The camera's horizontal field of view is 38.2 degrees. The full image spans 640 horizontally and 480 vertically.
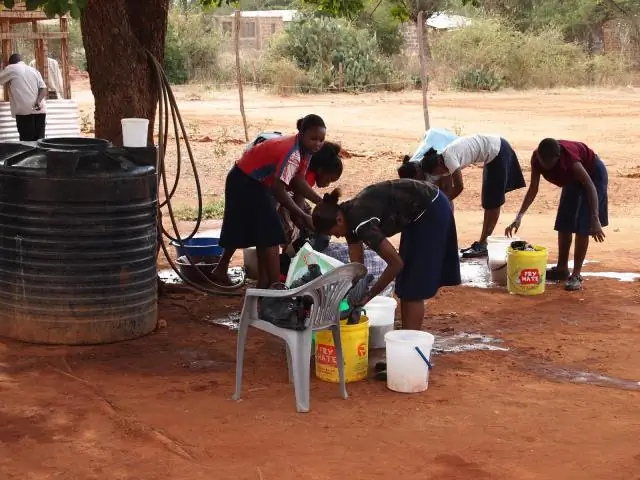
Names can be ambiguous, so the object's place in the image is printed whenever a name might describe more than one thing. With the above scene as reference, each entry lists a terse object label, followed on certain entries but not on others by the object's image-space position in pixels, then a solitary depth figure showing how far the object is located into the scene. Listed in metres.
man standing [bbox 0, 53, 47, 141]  11.99
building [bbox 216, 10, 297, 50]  37.53
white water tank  15.16
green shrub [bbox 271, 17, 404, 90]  27.55
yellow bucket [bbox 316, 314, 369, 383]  4.88
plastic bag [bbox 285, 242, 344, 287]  4.93
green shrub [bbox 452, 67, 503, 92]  27.09
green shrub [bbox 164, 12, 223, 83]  30.69
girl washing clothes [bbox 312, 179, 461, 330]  4.71
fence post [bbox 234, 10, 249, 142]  15.82
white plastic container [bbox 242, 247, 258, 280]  7.46
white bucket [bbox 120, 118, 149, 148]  5.77
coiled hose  6.28
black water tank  5.42
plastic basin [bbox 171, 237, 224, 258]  7.42
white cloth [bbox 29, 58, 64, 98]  17.06
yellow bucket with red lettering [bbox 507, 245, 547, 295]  6.93
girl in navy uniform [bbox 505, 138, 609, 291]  6.97
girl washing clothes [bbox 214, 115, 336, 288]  6.04
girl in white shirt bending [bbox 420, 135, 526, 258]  7.60
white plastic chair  4.46
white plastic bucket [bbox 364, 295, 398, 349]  5.48
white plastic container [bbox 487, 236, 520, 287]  7.40
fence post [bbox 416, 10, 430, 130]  13.70
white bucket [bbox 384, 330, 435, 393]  4.75
